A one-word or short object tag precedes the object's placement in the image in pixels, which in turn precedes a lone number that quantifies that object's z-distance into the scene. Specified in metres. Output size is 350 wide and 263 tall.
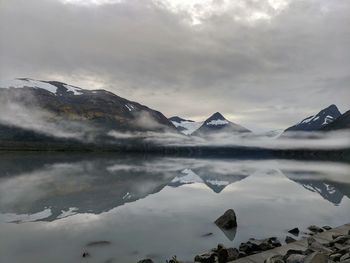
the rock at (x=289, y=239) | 20.24
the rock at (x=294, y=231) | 23.31
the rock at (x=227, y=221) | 23.85
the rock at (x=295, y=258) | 12.65
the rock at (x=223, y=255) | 15.66
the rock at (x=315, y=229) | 23.93
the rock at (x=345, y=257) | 13.18
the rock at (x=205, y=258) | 15.88
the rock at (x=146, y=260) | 15.83
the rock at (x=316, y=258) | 11.56
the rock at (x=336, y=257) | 13.96
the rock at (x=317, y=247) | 15.28
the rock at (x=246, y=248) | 17.92
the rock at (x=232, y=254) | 15.81
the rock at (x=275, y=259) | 13.14
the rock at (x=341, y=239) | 17.45
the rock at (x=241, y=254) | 16.79
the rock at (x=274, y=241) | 19.34
